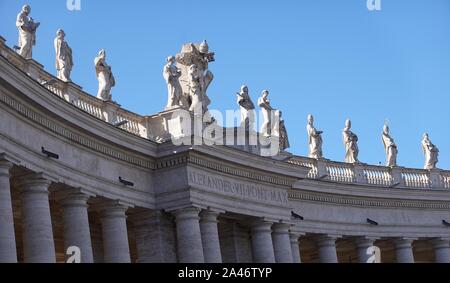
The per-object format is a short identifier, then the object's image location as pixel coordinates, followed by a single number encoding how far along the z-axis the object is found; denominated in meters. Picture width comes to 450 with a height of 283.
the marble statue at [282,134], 69.56
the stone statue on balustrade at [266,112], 68.17
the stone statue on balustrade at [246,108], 65.38
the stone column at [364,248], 74.81
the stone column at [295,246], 69.12
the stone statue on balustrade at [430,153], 83.75
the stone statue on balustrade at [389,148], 80.69
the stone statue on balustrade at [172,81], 60.78
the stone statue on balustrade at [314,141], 75.44
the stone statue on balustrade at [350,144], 78.44
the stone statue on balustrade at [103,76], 57.50
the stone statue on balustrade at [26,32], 49.62
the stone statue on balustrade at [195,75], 61.69
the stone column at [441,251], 79.06
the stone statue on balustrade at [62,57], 53.12
